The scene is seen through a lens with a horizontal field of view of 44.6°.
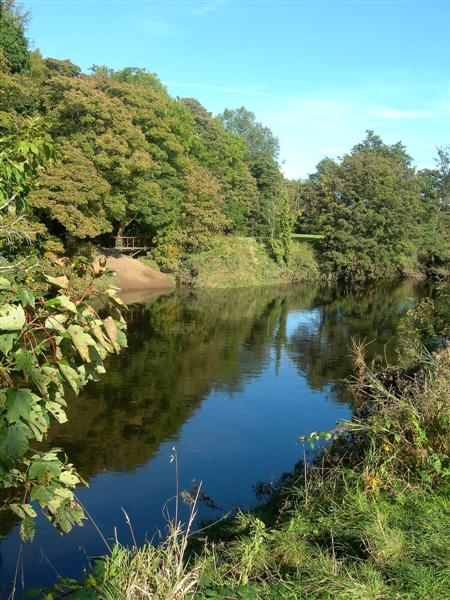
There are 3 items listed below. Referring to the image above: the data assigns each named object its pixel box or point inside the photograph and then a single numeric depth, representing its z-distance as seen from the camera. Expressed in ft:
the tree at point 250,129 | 243.19
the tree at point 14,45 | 97.18
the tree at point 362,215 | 149.89
